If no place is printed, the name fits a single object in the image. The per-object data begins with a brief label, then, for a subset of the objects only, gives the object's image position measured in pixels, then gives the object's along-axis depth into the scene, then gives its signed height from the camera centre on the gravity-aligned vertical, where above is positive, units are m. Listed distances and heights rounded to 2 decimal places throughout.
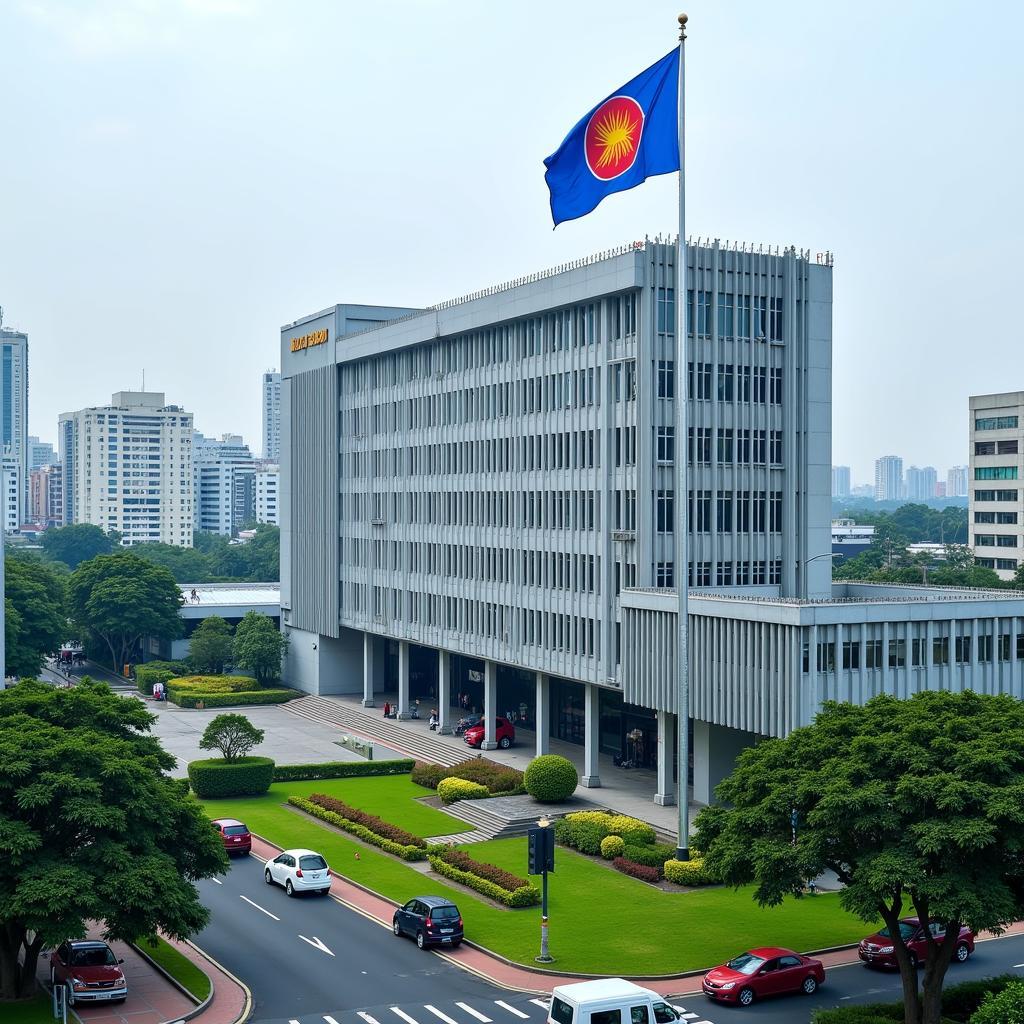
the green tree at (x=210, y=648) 118.00 -10.88
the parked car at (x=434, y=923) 44.44 -13.28
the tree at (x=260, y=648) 113.62 -10.48
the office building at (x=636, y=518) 57.28 +0.37
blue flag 47.31 +13.64
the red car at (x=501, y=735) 84.12 -13.26
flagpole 50.25 -0.14
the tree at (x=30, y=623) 102.81 -7.86
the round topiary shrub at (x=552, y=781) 65.94 -12.63
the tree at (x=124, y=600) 121.81 -6.90
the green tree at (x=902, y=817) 34.38 -7.91
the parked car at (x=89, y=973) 38.22 -12.91
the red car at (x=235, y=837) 57.88 -13.50
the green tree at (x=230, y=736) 72.50 -11.45
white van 33.47 -12.12
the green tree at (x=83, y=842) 35.81 -9.04
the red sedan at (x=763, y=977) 39.22 -13.40
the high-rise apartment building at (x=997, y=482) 148.12 +4.78
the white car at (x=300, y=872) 51.69 -13.54
